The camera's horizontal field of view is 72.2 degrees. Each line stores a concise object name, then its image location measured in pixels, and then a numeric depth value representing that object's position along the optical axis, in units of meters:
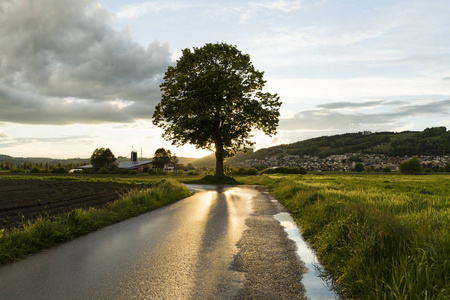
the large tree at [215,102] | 34.22
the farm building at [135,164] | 106.09
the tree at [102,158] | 100.00
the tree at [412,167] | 62.06
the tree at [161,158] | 105.38
